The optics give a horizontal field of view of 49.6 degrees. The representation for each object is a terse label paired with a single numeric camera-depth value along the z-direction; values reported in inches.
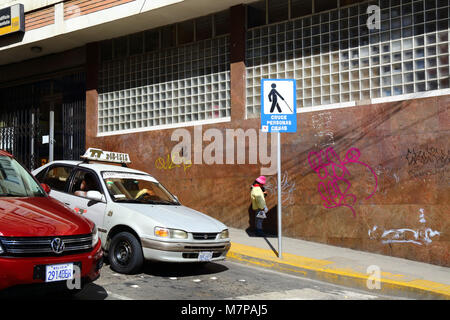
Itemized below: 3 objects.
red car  174.7
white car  272.8
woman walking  447.8
